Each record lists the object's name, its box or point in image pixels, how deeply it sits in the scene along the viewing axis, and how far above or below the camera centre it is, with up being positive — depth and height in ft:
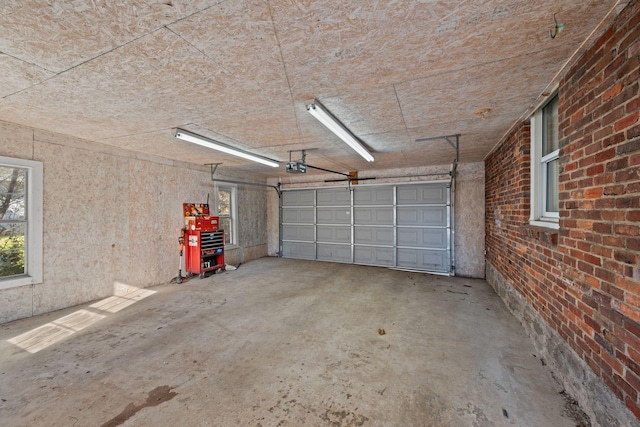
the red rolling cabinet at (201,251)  17.61 -2.87
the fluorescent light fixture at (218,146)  11.07 +3.47
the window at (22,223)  10.79 -0.51
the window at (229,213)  23.07 -0.14
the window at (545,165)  8.66 +1.77
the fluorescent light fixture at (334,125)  8.06 +3.34
